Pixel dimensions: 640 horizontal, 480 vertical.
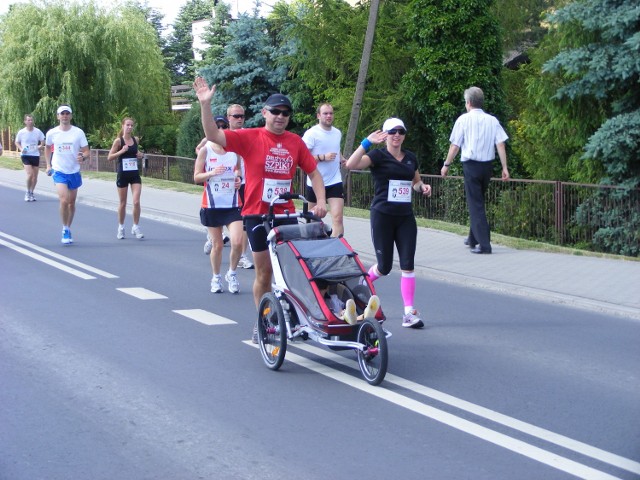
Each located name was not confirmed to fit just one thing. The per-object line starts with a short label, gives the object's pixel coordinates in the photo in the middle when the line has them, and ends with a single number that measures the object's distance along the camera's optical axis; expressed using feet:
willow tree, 136.36
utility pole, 71.15
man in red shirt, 24.48
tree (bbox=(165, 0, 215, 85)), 289.12
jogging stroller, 22.38
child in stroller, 22.25
